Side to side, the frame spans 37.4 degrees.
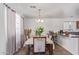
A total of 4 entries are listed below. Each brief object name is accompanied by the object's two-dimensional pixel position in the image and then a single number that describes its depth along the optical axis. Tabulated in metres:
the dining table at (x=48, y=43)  1.76
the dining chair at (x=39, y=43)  1.77
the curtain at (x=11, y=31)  1.65
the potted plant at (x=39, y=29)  1.70
